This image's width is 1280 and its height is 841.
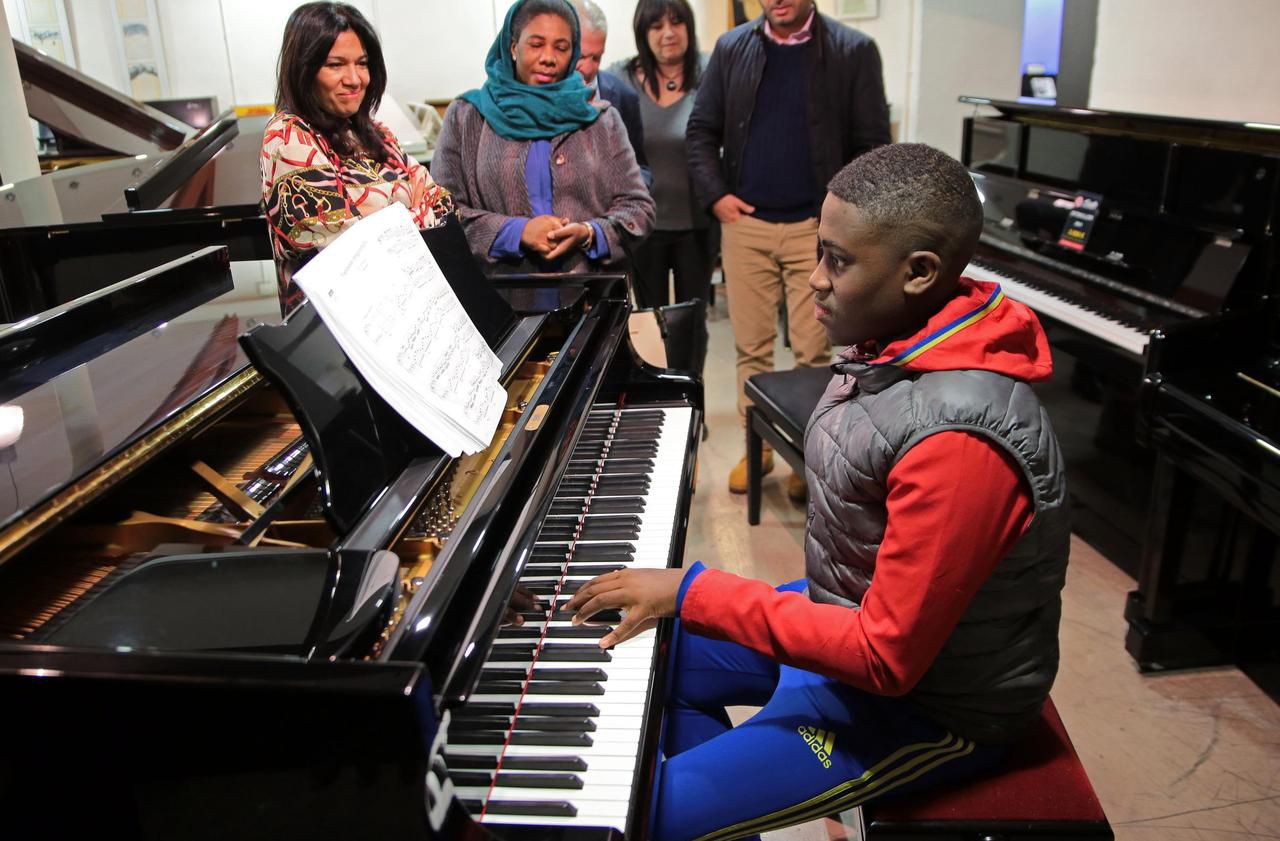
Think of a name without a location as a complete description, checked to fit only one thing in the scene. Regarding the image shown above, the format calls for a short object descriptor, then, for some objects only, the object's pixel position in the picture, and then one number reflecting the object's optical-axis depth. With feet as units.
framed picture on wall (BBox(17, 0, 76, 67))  20.13
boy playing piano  3.66
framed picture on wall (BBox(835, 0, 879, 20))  20.56
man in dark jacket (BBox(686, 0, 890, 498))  10.62
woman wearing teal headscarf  8.52
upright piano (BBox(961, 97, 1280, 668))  7.25
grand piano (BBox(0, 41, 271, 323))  9.08
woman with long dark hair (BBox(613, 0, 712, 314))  12.42
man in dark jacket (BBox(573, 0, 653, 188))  11.43
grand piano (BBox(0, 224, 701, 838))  2.77
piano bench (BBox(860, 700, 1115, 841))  4.19
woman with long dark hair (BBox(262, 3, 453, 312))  6.70
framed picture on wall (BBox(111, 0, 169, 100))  22.11
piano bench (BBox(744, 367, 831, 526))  9.32
